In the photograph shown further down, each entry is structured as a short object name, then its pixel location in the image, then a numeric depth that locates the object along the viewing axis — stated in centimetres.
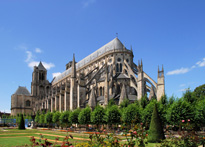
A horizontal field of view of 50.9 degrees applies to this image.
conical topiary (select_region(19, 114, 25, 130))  4303
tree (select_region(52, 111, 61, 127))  4612
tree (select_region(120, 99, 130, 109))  3692
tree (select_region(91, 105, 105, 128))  3472
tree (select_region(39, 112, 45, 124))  5528
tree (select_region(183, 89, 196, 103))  2961
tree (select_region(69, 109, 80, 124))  3991
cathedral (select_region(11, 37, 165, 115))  4075
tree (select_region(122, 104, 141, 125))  3021
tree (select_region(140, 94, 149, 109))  3347
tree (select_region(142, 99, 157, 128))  2817
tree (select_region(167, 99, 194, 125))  2478
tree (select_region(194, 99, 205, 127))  2457
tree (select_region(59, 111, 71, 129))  4255
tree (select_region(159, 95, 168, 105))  3166
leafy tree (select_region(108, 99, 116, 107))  3875
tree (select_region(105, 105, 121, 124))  3256
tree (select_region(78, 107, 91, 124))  3709
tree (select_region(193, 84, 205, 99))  5389
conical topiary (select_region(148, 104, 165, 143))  1791
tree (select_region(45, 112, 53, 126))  5004
